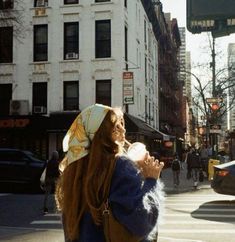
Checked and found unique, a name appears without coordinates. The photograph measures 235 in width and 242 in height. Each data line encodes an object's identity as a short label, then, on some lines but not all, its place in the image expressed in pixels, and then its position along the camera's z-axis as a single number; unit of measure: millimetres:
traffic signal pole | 30533
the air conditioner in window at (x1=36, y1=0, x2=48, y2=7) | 32375
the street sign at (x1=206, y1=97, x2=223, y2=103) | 27953
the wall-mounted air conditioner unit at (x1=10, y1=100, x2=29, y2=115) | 31141
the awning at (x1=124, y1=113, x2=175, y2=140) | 29672
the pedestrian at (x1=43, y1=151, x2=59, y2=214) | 14461
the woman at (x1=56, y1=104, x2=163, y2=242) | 2711
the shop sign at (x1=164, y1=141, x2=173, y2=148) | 45700
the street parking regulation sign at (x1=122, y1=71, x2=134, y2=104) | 28295
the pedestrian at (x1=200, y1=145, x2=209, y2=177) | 28072
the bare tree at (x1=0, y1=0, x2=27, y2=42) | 27920
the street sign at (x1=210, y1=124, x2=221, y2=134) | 28639
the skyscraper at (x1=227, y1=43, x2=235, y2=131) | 39409
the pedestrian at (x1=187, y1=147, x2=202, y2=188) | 21638
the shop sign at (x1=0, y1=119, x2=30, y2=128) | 30328
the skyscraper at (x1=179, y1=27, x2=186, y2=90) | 128950
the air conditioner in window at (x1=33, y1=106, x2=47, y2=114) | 31422
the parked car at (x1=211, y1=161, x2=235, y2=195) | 15094
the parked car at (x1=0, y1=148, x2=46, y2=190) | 20609
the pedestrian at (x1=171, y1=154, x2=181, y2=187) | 21609
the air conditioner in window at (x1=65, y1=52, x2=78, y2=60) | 31609
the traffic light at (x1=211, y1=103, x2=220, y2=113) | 28222
